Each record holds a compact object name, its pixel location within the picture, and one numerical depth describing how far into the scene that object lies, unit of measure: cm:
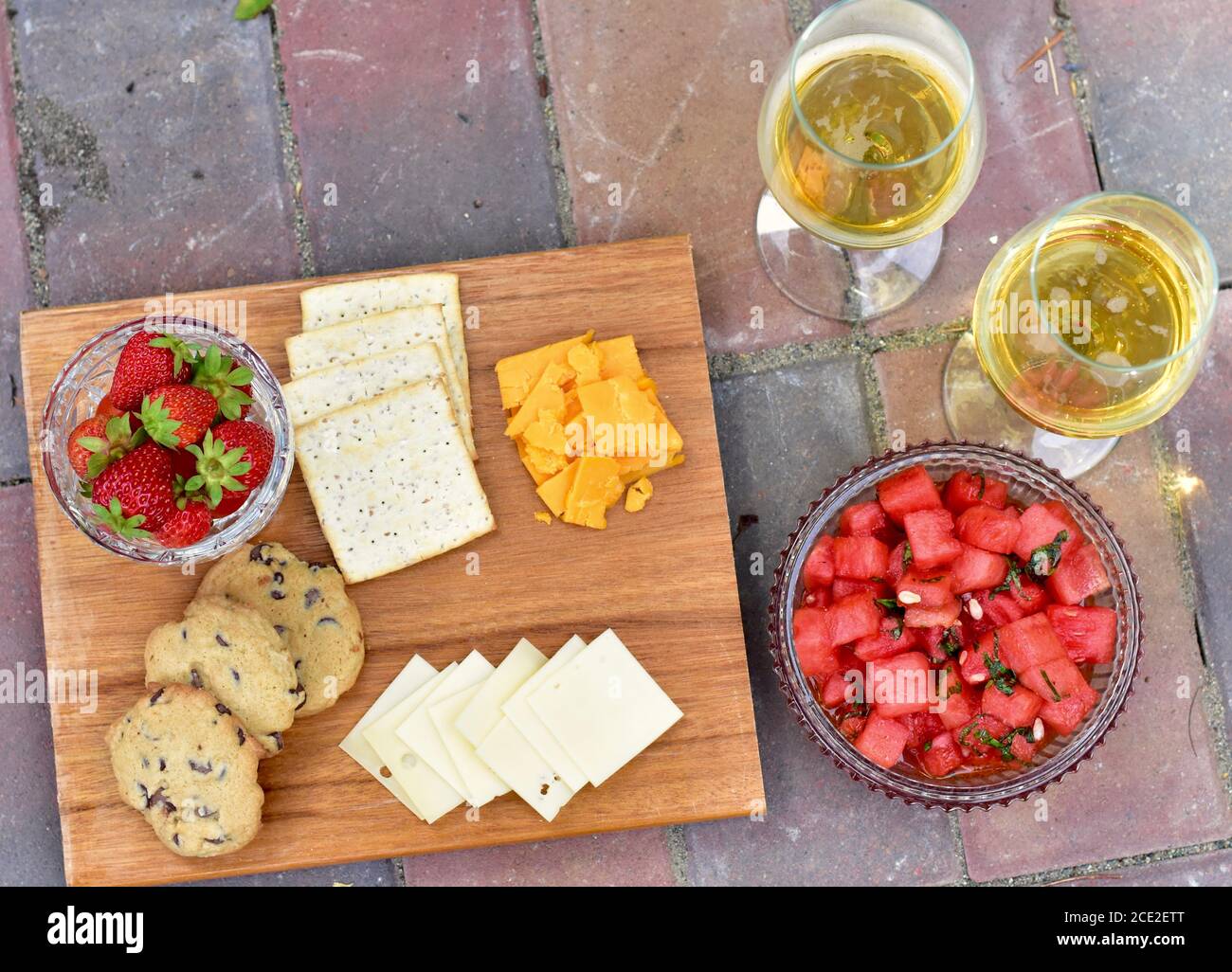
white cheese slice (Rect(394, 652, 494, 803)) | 71
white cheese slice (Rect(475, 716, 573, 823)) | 71
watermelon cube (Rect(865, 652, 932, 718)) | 69
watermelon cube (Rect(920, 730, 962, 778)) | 70
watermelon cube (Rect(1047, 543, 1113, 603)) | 70
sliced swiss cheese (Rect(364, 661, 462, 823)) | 71
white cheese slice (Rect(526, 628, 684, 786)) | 71
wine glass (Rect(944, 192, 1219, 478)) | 66
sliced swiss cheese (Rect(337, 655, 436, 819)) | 72
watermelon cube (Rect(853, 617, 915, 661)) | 70
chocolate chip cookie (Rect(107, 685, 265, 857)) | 69
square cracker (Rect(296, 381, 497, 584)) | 72
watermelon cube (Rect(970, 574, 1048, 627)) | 70
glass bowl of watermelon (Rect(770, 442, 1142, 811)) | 69
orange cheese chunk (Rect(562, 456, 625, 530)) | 71
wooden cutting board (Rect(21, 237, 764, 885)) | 72
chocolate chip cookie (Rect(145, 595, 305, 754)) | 69
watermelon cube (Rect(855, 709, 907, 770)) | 70
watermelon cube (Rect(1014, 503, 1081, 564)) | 70
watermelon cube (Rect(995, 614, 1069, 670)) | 69
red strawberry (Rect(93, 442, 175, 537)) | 66
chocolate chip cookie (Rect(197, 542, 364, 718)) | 71
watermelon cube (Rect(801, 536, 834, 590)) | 71
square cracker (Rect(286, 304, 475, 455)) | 73
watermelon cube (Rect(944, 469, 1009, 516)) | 72
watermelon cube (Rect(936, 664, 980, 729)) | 69
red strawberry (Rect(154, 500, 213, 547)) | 67
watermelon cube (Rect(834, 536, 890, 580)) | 70
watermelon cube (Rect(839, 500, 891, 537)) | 71
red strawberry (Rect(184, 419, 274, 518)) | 67
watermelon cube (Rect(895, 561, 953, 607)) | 69
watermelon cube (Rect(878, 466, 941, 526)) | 71
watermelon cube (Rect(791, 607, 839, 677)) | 70
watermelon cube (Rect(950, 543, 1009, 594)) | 69
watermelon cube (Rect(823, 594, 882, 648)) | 70
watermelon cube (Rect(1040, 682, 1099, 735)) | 69
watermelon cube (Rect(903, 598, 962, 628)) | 69
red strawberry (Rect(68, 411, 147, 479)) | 67
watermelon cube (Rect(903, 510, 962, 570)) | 70
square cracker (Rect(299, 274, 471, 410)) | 73
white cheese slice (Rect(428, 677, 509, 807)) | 71
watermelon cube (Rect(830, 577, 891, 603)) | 71
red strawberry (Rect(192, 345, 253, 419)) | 68
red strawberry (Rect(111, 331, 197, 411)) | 68
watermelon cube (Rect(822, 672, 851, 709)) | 70
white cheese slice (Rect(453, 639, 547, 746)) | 71
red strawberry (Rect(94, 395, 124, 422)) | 69
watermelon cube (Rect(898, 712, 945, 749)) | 70
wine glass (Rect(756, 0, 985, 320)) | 66
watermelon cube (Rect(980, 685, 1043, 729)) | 69
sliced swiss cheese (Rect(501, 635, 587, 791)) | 71
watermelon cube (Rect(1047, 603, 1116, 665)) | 70
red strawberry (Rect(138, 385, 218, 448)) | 66
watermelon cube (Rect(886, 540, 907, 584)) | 70
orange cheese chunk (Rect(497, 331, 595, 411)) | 73
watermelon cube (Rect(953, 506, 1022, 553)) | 70
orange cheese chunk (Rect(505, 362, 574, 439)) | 72
